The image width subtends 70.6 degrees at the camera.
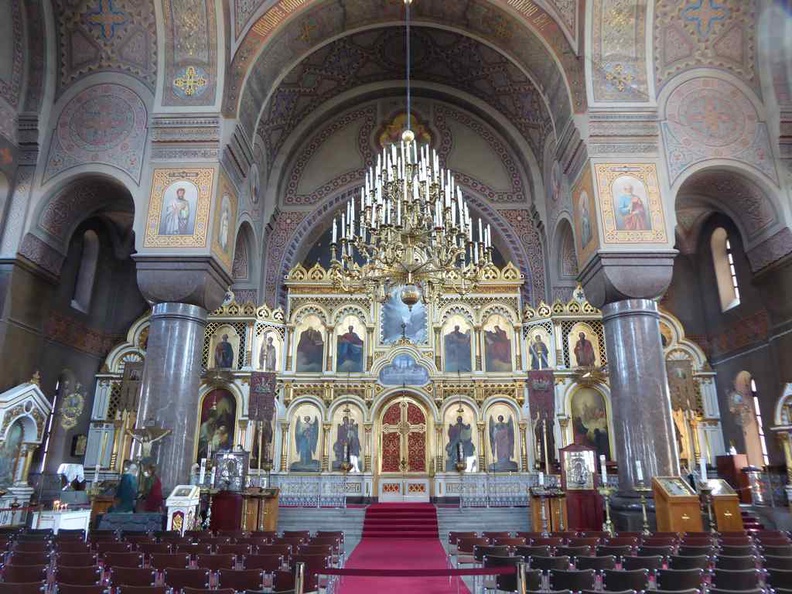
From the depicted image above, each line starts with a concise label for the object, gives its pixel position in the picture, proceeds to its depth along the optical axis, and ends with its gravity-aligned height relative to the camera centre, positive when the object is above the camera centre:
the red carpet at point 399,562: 7.52 -1.35
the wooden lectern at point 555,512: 12.16 -0.63
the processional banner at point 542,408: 16.88 +2.15
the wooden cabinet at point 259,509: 12.16 -0.60
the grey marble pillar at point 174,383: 11.85 +2.06
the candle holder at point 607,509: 11.47 -0.55
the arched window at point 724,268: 17.44 +6.48
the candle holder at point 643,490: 10.82 -0.15
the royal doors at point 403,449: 16.97 +0.98
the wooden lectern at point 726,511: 10.79 -0.52
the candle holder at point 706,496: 10.87 -0.26
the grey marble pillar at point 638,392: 11.70 +1.87
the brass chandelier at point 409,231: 9.79 +4.27
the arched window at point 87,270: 17.72 +6.46
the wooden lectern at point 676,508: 10.20 -0.45
